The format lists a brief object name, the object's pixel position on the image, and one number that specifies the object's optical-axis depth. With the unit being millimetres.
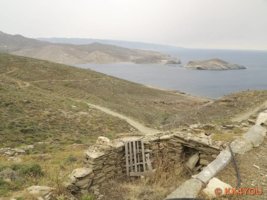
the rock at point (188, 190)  5013
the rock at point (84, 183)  6839
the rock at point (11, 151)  13535
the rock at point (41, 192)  6024
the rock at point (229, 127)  13487
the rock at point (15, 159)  11696
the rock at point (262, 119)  10127
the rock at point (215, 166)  5690
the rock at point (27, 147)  14761
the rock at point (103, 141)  8017
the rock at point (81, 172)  6901
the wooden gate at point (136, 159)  7858
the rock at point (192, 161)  7999
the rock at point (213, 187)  5120
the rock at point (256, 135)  8058
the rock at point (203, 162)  7971
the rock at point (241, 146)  7250
